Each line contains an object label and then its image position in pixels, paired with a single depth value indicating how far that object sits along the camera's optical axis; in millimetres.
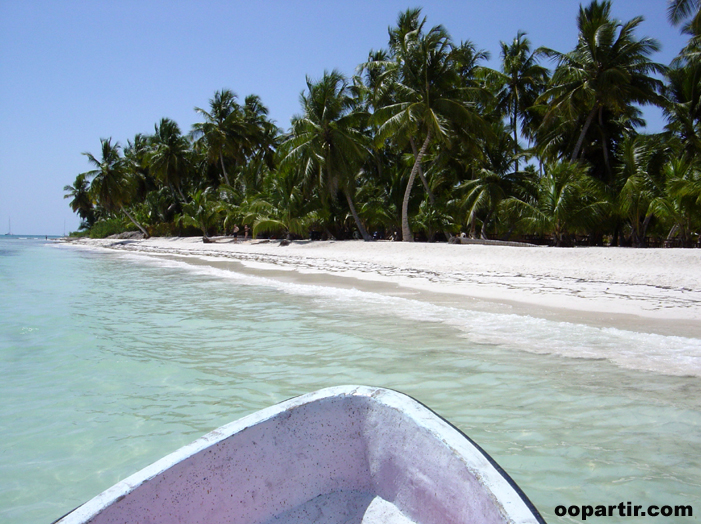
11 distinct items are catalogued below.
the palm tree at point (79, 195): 57906
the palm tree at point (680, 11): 17531
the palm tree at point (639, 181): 16703
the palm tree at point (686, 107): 19000
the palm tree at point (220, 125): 33625
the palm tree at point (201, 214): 32938
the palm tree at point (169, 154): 38438
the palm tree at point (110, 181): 41156
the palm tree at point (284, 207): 24969
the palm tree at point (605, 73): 19188
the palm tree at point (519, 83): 25500
